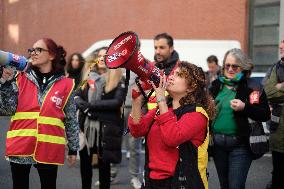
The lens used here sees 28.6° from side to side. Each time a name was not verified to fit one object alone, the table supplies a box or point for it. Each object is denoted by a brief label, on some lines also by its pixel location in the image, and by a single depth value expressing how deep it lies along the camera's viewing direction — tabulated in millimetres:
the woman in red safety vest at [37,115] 4355
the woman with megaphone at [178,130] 3432
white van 11594
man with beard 5121
